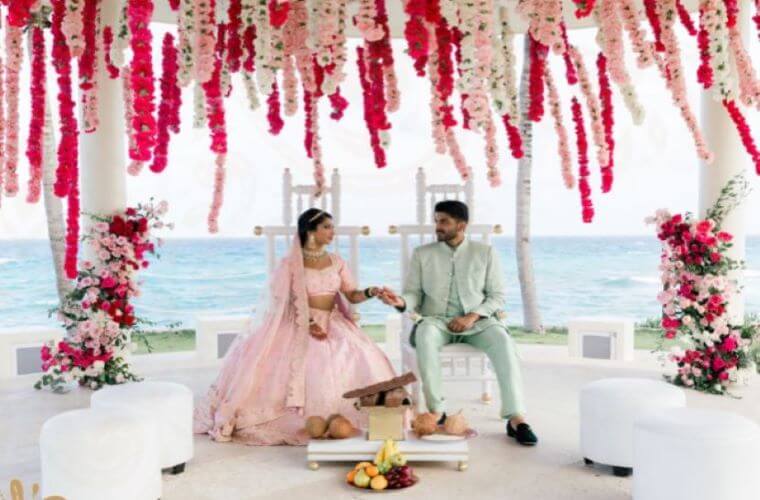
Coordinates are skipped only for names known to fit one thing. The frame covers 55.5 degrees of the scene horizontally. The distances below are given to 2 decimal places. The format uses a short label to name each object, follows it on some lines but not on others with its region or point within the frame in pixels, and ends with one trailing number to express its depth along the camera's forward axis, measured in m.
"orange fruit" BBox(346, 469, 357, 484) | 3.35
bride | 4.08
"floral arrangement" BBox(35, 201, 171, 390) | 5.17
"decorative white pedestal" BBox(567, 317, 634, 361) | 6.27
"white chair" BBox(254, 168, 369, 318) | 5.01
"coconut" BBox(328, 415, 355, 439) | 3.63
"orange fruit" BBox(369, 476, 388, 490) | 3.25
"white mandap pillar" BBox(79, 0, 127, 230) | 5.34
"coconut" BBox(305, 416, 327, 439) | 3.66
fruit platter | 3.28
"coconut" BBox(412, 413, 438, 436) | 3.68
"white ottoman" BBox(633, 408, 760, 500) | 2.74
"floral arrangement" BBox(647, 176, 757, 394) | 5.07
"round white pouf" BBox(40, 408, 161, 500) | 2.83
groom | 4.29
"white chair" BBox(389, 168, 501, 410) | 4.47
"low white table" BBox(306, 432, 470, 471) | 3.52
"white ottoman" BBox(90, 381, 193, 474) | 3.42
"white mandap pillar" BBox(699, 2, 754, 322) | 5.32
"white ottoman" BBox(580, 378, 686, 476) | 3.43
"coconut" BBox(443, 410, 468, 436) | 3.68
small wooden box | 3.60
